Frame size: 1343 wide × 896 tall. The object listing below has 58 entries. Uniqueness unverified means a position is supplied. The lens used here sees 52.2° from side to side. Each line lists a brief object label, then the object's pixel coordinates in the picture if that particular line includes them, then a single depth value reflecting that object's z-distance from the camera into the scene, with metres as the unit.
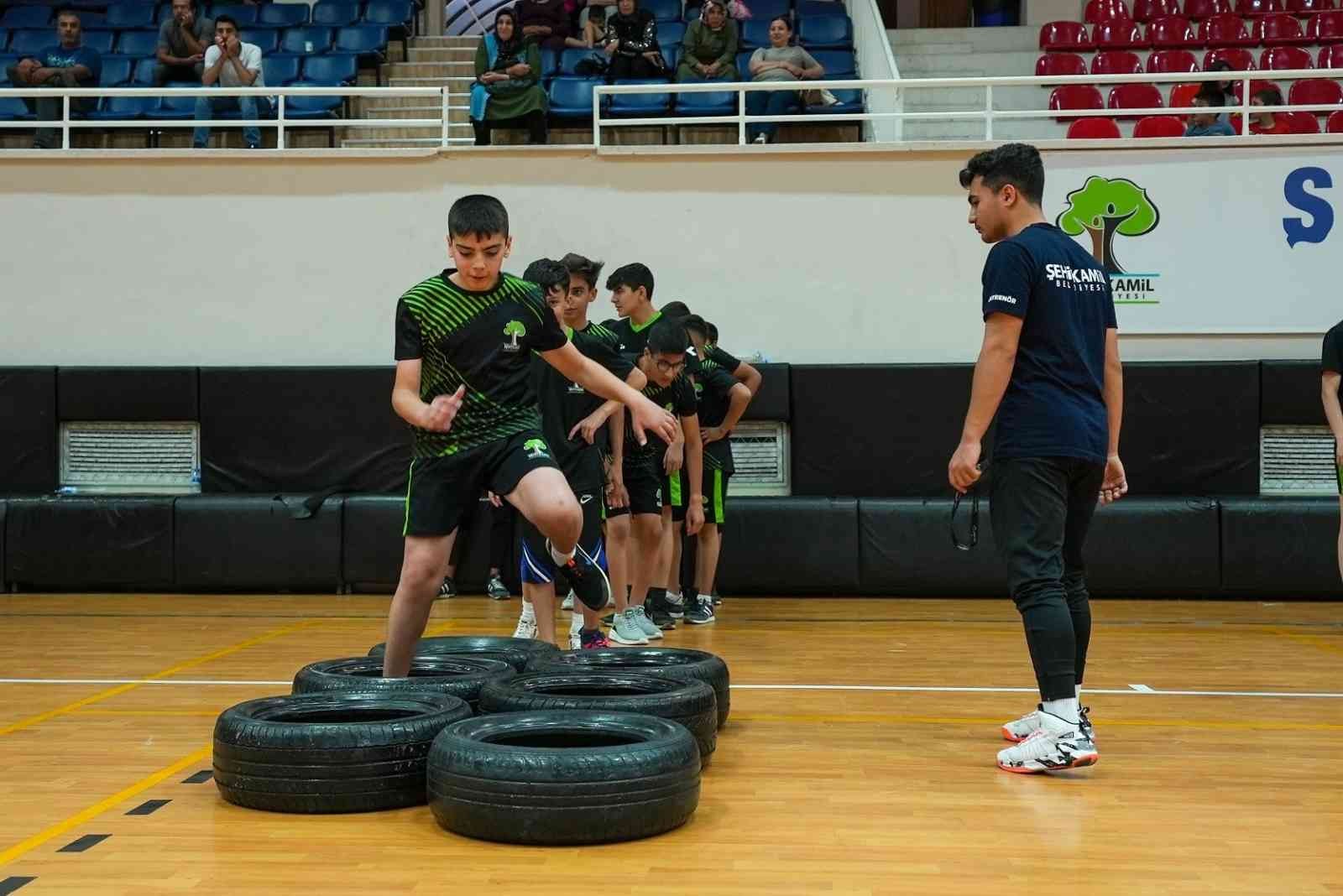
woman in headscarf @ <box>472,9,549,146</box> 11.45
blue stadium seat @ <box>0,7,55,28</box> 14.69
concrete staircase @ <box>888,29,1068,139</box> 13.16
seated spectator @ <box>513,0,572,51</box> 13.31
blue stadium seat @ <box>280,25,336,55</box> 13.97
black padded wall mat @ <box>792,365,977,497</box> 10.30
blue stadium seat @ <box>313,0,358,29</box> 14.55
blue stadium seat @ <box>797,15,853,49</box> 13.36
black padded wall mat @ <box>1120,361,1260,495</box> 10.14
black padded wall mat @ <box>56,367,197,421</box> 10.70
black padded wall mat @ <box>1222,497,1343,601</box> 9.84
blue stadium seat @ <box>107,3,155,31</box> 14.73
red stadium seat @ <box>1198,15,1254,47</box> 13.84
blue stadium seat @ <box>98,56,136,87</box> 13.68
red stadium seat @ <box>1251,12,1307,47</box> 13.67
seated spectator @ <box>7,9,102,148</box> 12.15
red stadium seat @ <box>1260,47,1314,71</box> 13.28
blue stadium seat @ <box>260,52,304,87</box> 13.43
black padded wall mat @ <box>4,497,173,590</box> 10.51
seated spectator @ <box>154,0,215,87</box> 12.73
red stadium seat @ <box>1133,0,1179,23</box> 14.42
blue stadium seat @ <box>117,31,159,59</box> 14.23
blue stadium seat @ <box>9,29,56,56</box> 14.08
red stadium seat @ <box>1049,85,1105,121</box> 13.18
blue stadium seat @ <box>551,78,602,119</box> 12.27
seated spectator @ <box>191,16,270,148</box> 12.19
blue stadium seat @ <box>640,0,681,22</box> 14.30
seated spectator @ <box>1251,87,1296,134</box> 11.04
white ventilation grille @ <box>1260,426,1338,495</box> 10.22
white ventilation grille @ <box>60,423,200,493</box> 10.88
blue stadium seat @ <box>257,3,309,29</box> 14.45
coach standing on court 4.54
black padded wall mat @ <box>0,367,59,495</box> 10.71
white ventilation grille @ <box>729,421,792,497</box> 10.63
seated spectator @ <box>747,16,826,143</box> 11.79
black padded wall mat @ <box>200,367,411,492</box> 10.62
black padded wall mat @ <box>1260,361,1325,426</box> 10.06
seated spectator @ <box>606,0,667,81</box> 12.24
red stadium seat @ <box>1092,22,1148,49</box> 14.03
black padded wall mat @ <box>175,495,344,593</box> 10.46
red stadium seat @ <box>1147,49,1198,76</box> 13.35
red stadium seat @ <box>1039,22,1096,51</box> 13.99
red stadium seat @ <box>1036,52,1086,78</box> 13.55
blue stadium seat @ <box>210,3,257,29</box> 14.47
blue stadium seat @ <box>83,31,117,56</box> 14.34
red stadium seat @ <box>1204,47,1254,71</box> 13.30
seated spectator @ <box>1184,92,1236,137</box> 10.79
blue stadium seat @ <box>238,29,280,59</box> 14.11
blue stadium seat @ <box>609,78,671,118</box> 12.27
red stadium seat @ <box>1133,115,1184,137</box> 12.14
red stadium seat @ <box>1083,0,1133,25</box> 14.45
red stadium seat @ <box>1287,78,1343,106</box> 12.84
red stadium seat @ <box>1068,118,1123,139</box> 11.50
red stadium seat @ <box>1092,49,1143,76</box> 13.48
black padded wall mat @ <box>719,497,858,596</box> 10.18
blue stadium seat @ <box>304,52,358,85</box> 13.44
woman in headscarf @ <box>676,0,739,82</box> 11.98
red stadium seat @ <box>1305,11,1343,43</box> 13.52
